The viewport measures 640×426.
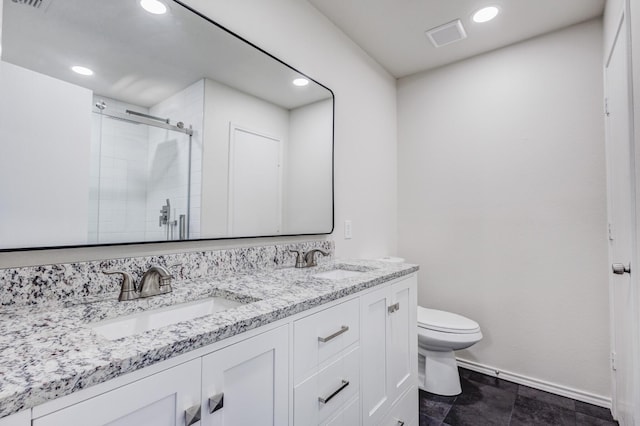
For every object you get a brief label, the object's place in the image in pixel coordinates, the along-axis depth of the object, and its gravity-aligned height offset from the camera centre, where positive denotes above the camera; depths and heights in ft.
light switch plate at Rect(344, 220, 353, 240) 7.07 -0.18
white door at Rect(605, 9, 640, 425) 4.30 +0.03
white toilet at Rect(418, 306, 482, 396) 6.48 -2.59
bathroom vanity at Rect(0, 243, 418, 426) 1.73 -0.97
